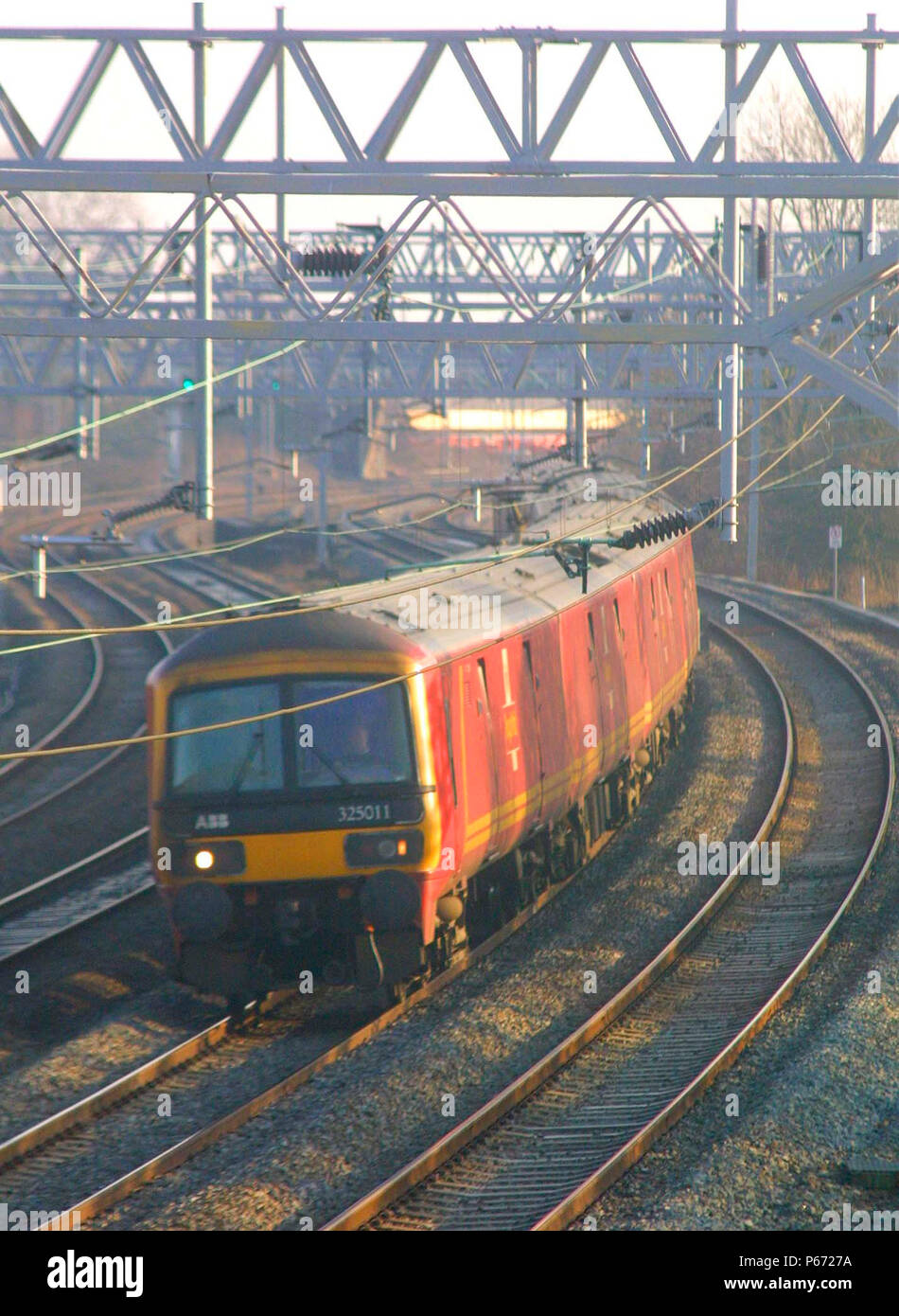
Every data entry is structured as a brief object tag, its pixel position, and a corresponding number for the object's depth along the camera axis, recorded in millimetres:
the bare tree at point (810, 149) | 37875
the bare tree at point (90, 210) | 70125
